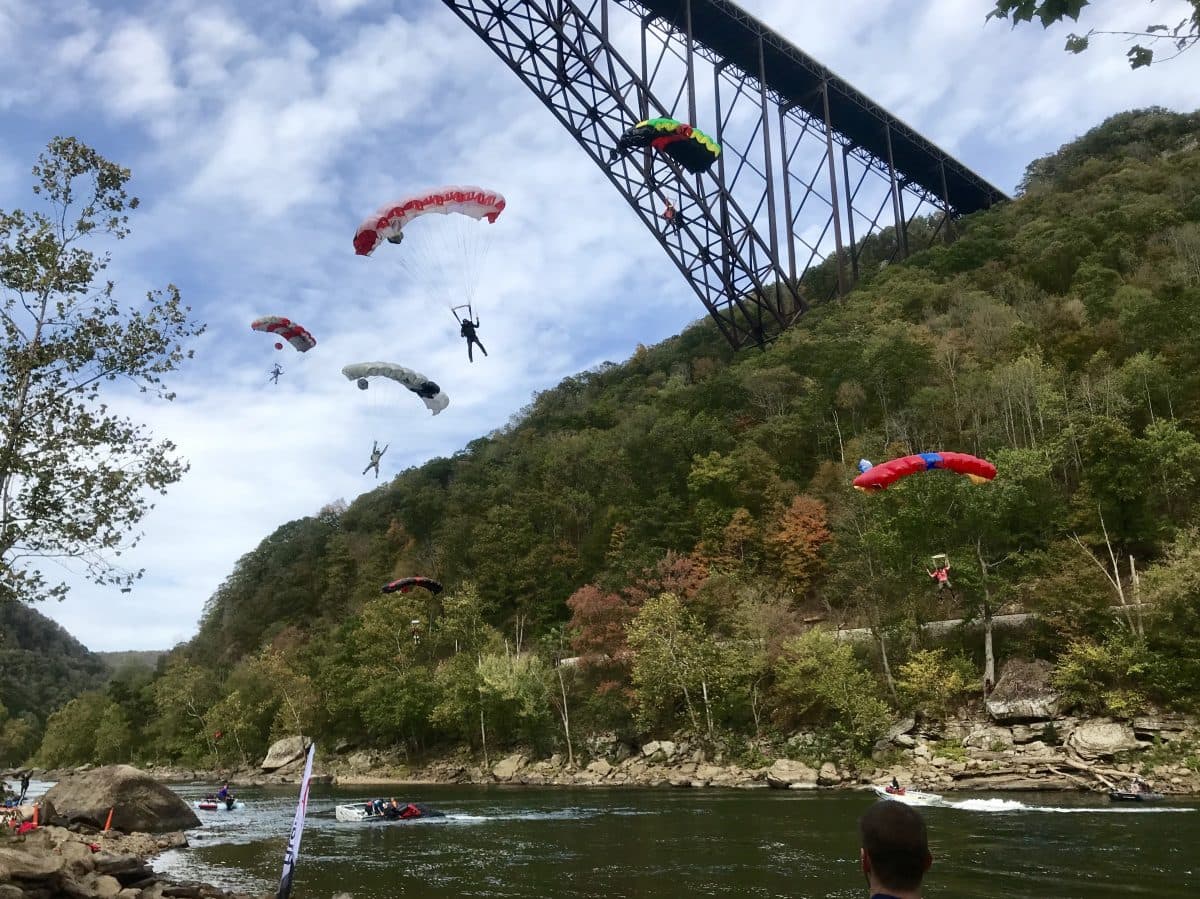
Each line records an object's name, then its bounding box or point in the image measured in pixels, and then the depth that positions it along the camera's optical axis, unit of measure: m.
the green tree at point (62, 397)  13.41
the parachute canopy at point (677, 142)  32.34
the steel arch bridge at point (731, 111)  35.66
